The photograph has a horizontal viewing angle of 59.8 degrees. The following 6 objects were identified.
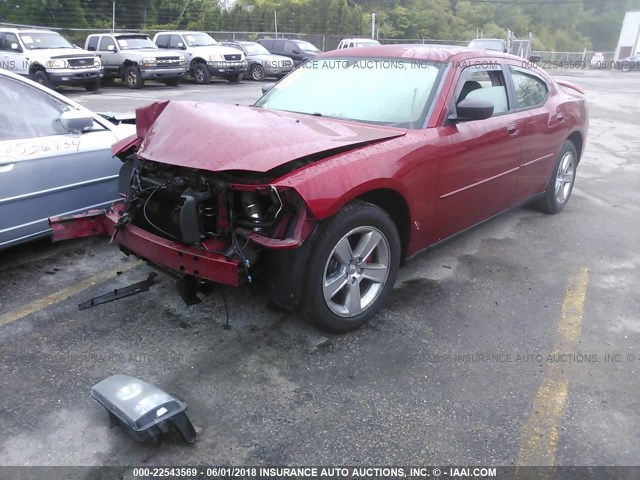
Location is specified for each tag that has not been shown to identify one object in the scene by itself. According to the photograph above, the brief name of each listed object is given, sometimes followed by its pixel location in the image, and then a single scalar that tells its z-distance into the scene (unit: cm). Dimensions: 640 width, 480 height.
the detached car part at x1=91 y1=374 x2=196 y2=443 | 238
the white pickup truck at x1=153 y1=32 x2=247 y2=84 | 2016
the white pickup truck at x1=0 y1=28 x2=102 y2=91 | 1495
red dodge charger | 296
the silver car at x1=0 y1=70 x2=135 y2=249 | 385
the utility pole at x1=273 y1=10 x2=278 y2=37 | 3408
